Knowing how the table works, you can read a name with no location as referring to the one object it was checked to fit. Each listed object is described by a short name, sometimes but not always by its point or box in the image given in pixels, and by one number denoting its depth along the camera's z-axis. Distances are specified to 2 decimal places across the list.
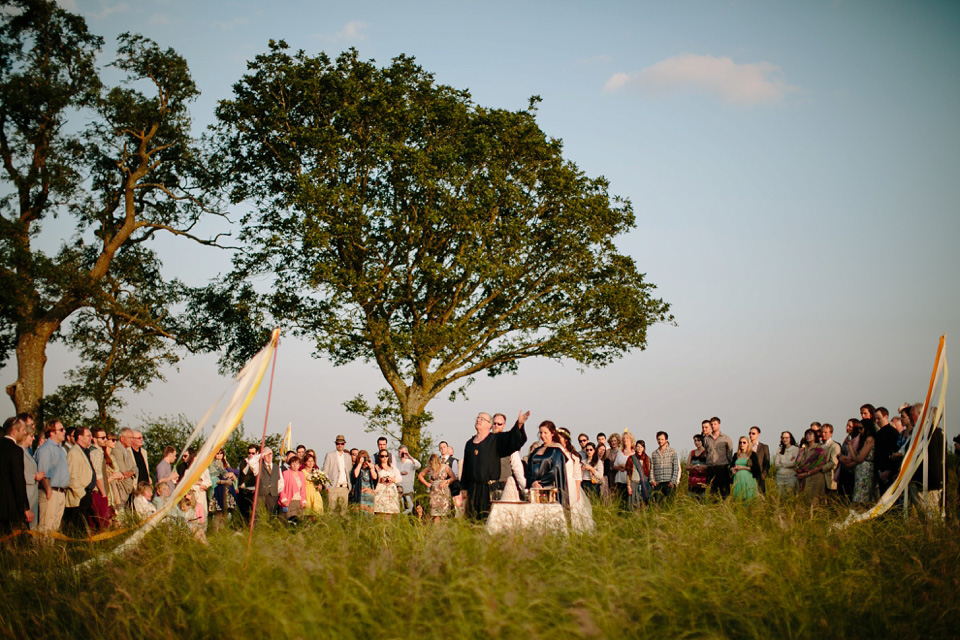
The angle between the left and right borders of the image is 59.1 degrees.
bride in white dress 8.72
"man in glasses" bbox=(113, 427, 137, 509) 12.14
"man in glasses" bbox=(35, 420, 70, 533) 10.05
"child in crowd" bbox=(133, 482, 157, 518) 10.78
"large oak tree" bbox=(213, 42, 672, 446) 21.20
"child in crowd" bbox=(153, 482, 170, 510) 11.27
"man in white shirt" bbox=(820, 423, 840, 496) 12.66
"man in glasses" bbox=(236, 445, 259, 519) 14.32
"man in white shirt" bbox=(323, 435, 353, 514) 15.39
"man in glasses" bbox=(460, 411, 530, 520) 10.71
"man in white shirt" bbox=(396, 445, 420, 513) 15.70
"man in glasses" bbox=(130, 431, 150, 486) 12.51
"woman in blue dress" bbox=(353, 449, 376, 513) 14.05
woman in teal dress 12.85
